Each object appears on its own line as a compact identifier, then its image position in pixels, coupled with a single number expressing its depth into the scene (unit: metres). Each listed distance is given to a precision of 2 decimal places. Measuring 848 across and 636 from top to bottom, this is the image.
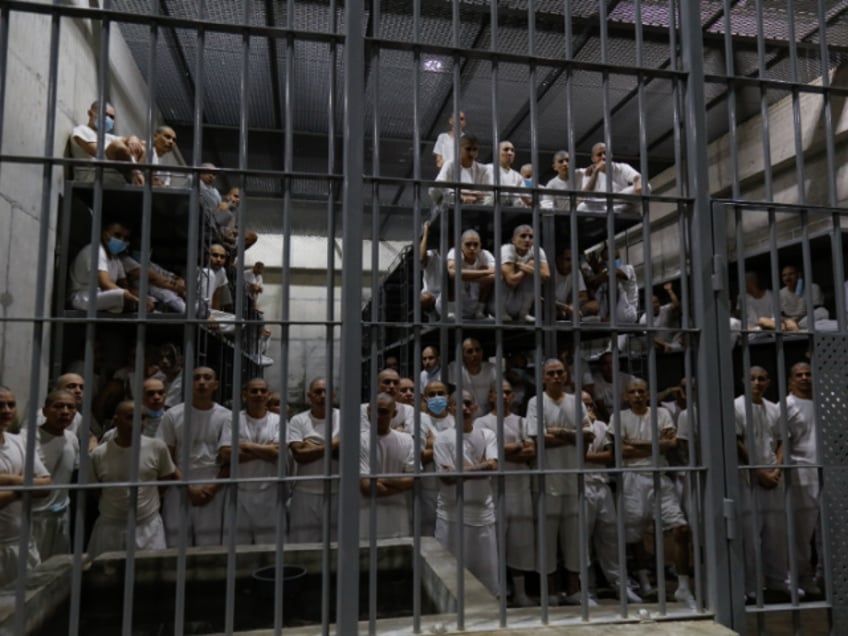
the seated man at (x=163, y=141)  5.36
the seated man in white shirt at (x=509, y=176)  5.98
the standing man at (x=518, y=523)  4.78
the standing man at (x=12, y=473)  3.66
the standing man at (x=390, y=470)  4.52
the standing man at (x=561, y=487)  4.88
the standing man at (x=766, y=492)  5.06
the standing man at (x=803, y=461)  5.27
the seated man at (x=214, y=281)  6.57
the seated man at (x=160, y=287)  5.63
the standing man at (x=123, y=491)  4.21
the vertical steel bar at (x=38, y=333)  2.31
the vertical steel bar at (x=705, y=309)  2.88
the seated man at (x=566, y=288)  6.62
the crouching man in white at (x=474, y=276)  4.91
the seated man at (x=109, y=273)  4.87
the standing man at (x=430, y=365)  6.43
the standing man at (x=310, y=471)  4.63
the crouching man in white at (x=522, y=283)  5.29
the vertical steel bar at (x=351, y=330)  2.57
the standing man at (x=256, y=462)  4.62
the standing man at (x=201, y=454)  4.46
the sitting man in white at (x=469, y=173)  5.49
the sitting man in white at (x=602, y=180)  6.32
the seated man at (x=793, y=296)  6.67
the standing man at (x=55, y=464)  4.05
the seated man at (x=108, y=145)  4.75
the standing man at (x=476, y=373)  5.52
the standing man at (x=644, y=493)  5.22
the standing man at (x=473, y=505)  4.66
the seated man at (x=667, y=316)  6.93
